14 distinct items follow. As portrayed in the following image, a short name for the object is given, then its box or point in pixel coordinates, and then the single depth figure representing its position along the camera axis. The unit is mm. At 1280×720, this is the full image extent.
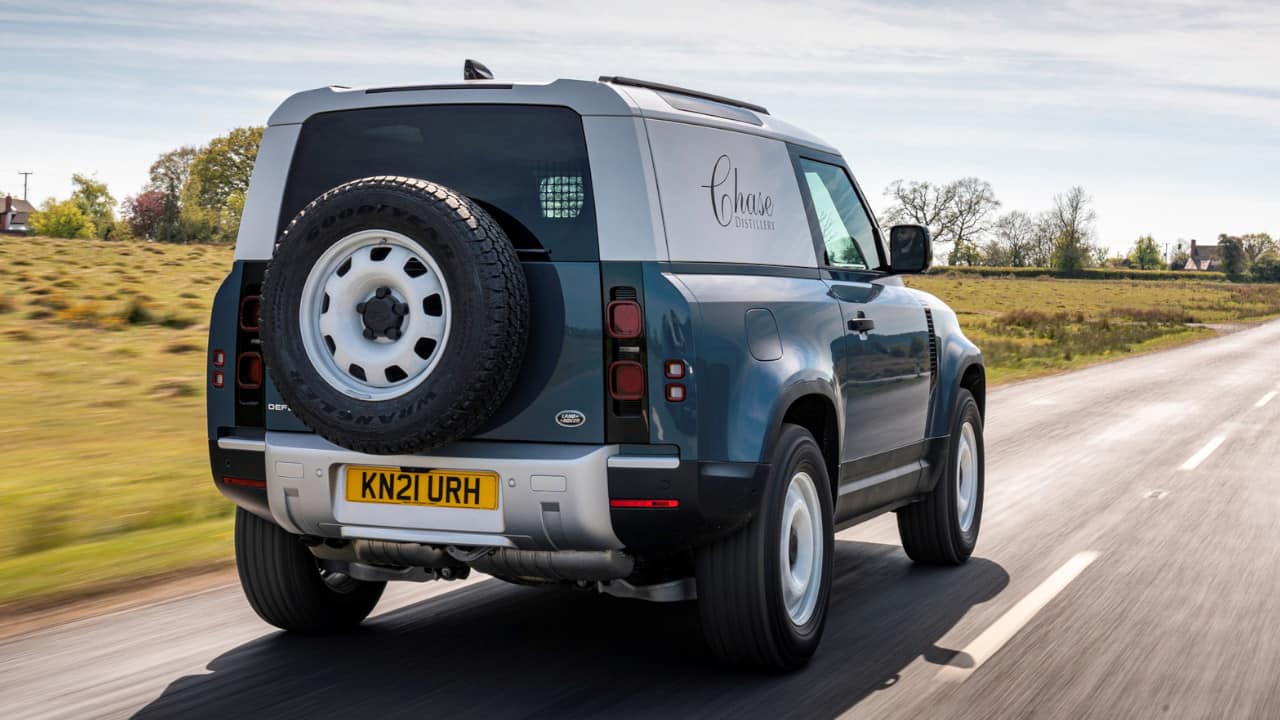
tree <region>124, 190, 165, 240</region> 107438
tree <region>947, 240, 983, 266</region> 136625
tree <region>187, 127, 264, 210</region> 95250
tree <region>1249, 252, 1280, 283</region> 158375
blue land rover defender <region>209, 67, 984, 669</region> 4492
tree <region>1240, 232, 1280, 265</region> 174625
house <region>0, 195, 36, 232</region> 167250
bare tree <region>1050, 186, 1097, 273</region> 145500
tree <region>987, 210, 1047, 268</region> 153625
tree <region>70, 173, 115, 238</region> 146625
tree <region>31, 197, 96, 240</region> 134625
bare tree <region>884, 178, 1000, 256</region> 103375
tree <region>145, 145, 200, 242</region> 107875
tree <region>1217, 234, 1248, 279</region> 170625
